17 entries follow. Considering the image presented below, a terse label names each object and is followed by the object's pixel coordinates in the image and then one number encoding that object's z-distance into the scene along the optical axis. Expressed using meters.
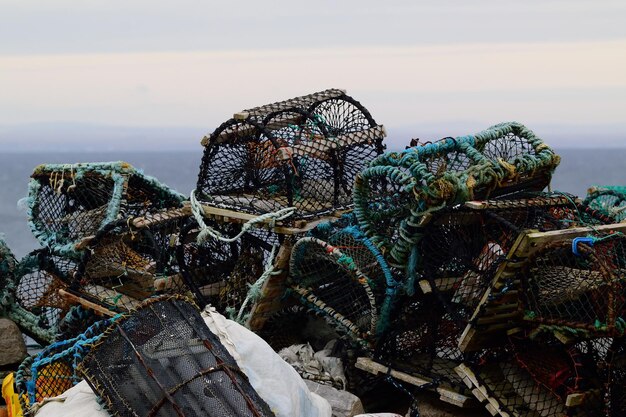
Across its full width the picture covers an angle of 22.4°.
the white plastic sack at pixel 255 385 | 7.83
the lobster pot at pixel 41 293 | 11.79
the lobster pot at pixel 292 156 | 10.80
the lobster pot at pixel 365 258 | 9.43
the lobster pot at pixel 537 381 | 8.72
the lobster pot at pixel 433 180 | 9.06
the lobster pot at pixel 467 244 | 8.99
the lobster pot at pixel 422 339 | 9.77
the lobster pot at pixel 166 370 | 7.45
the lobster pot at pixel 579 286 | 8.12
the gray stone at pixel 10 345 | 11.17
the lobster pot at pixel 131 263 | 10.82
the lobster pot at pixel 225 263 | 10.87
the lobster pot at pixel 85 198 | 11.74
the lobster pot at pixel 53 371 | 8.90
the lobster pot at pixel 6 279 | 11.73
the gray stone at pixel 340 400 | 8.98
